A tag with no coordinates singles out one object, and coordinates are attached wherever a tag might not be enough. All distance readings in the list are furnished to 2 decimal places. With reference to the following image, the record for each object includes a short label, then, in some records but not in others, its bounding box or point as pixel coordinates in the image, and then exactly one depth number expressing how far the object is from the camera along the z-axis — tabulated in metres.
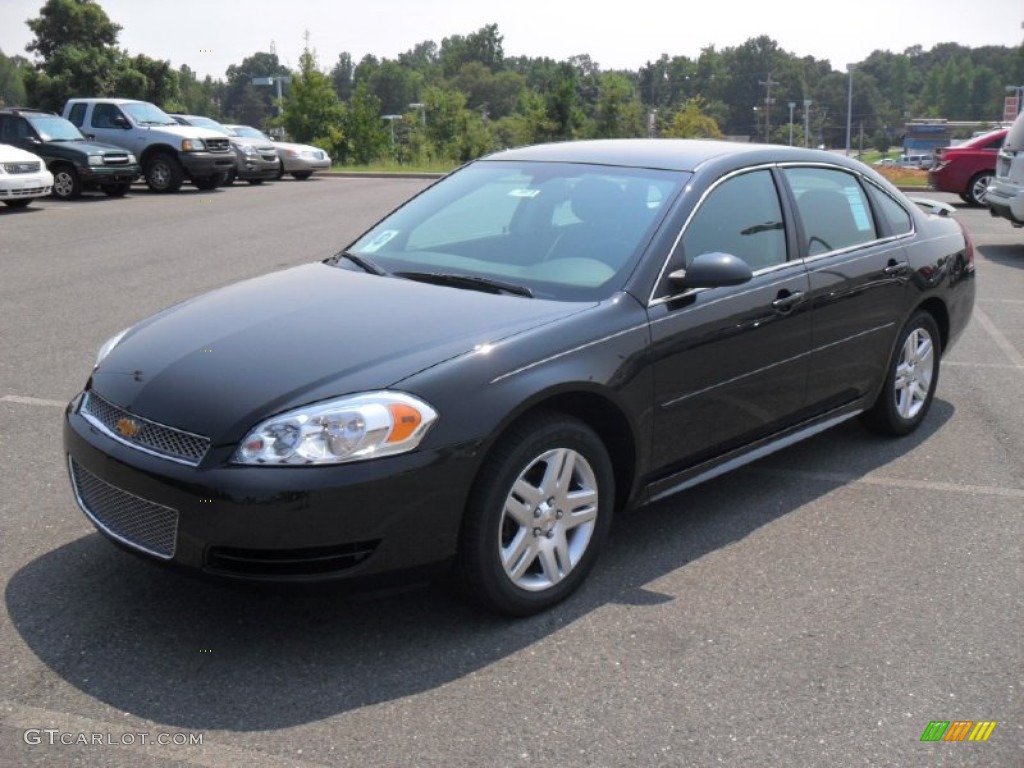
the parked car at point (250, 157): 25.55
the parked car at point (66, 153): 20.75
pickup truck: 22.78
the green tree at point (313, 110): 37.97
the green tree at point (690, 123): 57.91
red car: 20.27
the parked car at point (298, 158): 28.34
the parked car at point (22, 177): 18.22
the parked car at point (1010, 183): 13.91
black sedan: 3.44
